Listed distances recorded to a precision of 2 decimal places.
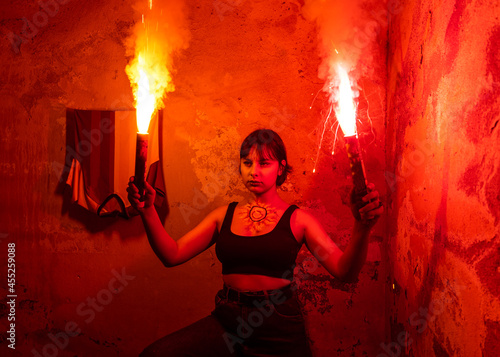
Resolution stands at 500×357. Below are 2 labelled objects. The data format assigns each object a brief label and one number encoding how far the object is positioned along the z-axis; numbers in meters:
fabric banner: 3.54
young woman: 2.16
